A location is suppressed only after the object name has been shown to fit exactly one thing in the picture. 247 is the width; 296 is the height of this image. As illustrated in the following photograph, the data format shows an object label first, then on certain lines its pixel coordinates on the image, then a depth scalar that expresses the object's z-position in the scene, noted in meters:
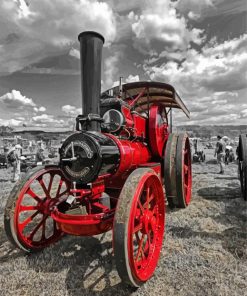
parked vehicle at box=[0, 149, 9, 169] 12.56
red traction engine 2.25
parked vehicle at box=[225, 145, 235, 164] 12.47
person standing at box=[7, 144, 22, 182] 8.78
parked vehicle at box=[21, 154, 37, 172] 11.45
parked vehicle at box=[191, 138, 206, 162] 13.34
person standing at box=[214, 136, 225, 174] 8.97
